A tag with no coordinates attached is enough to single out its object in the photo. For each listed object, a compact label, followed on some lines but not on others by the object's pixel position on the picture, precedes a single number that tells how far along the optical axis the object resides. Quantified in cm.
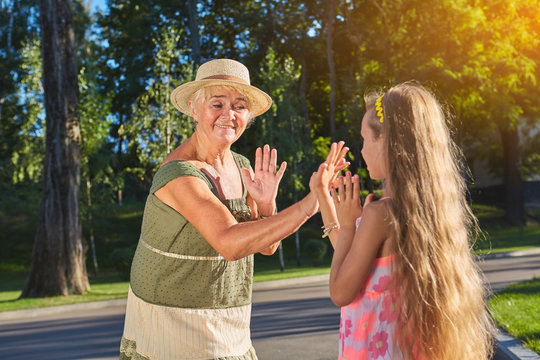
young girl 290
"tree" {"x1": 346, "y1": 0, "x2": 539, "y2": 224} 3041
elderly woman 291
